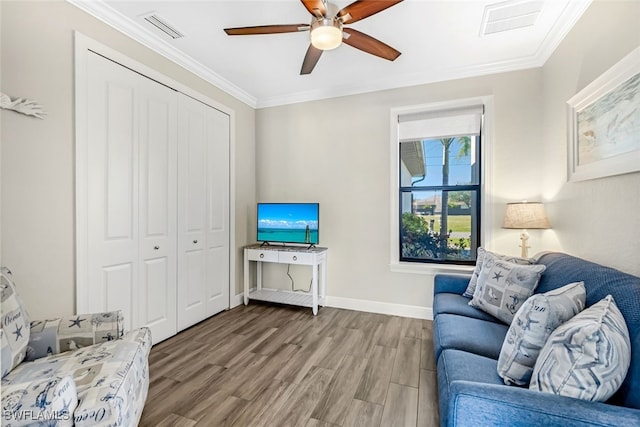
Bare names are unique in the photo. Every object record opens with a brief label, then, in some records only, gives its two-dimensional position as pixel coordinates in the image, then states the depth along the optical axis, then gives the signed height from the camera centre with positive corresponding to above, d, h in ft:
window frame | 9.59 +0.94
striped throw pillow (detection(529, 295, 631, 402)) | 3.04 -1.65
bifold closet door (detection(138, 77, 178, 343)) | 8.08 +0.07
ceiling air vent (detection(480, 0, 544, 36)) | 6.75 +5.03
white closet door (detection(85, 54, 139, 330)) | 6.83 +0.54
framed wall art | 4.90 +1.82
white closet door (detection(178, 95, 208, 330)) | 9.26 -0.01
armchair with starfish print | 3.41 -2.43
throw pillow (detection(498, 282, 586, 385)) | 3.86 -1.67
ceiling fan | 5.48 +4.03
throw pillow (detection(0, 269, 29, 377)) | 4.28 -1.88
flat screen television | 11.34 -0.47
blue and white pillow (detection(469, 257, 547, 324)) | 5.96 -1.66
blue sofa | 2.86 -2.07
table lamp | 8.00 -0.10
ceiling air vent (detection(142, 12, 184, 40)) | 7.28 +5.03
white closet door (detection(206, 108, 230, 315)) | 10.48 -0.16
